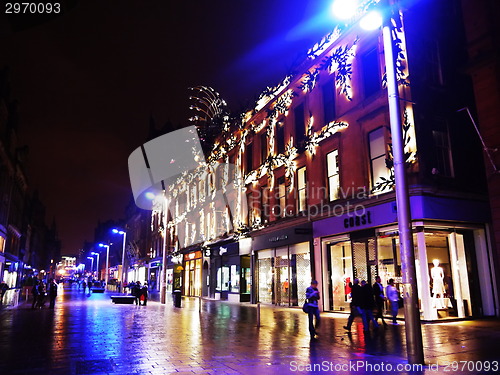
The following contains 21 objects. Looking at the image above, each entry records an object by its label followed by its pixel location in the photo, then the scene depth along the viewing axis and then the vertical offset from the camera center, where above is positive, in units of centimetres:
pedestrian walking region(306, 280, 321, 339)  1170 -120
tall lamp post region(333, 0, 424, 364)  789 +154
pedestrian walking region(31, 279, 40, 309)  2314 -130
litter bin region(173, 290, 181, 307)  2475 -189
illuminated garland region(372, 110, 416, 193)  1617 +431
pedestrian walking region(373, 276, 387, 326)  1538 -122
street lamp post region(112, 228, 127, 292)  4718 +467
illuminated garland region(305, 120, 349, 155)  2009 +708
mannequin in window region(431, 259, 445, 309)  1597 -87
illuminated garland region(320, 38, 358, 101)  1992 +1041
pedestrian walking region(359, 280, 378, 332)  1313 -130
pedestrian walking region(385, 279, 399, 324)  1529 -135
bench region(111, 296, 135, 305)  2666 -206
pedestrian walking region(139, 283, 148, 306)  2652 -177
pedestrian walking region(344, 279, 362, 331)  1302 -135
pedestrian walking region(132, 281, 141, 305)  2638 -162
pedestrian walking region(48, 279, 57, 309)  2375 -141
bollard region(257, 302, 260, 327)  1481 -187
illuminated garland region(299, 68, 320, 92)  2242 +1078
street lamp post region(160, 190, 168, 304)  2819 -148
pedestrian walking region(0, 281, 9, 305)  2698 -141
